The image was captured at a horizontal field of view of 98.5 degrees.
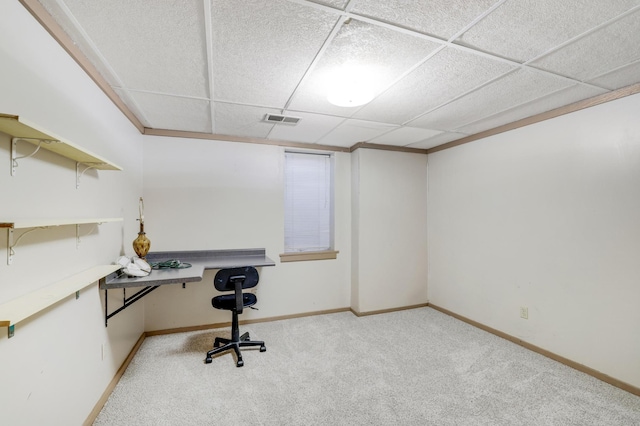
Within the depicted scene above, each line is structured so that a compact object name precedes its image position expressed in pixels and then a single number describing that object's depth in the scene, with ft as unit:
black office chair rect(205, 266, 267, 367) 8.45
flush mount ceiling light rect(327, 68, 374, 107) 6.22
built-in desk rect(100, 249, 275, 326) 6.83
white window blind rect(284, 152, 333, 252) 12.56
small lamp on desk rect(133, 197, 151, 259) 8.59
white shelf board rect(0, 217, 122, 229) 3.25
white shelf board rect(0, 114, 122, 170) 3.21
